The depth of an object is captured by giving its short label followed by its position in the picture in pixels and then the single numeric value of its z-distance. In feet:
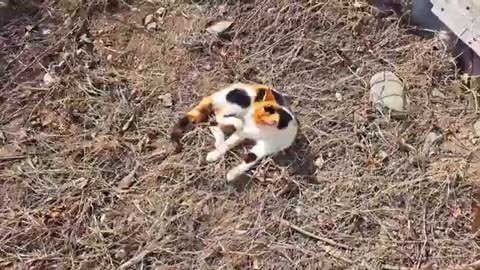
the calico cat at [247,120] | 9.86
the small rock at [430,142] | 10.66
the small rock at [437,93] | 11.28
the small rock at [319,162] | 10.41
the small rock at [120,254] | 9.45
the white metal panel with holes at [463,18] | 11.23
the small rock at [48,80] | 10.81
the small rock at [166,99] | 10.75
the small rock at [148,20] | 11.59
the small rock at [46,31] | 11.30
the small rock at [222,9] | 11.69
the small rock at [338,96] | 11.06
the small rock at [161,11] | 11.68
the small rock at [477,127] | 10.96
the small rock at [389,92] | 10.91
